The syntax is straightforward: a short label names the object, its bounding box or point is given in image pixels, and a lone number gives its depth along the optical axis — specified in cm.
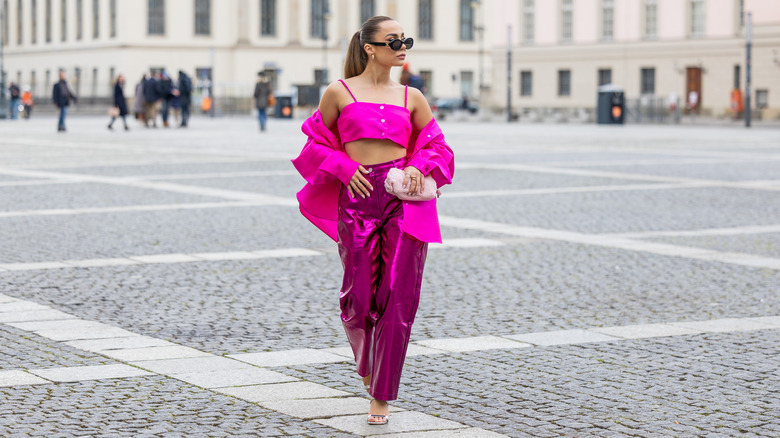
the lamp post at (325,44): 7576
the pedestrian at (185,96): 3931
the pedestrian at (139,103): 3850
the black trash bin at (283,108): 5181
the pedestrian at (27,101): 5062
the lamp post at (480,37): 8409
